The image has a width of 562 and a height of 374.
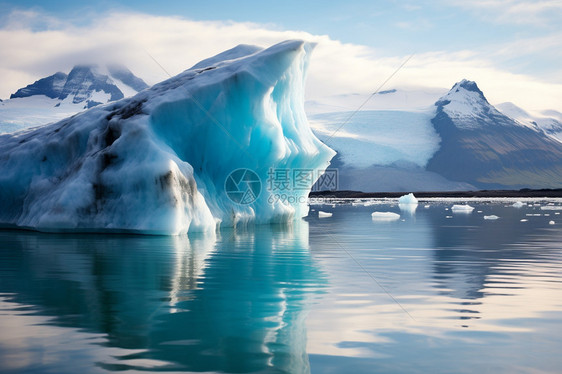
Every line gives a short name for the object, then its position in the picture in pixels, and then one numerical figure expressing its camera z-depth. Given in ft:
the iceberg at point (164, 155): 41.24
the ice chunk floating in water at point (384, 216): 67.53
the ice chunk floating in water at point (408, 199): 131.23
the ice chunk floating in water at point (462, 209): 93.76
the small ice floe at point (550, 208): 100.89
